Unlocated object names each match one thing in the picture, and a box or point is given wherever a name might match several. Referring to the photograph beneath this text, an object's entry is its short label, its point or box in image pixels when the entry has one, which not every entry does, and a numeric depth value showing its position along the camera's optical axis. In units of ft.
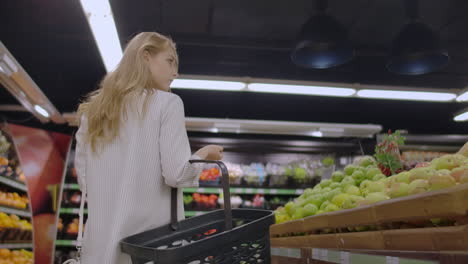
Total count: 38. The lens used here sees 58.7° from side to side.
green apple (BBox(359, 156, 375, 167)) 8.58
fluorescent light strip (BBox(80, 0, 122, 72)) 10.61
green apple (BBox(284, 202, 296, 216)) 8.66
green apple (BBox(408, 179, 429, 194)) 4.28
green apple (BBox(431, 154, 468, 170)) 4.93
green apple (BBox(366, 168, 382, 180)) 7.48
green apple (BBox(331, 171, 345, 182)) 8.70
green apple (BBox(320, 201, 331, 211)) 7.22
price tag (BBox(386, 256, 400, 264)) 3.66
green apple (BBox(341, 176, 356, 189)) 7.50
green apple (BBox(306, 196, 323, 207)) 7.76
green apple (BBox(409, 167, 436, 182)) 4.85
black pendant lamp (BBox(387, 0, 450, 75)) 14.33
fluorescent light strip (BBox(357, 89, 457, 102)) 18.06
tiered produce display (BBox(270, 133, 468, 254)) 3.16
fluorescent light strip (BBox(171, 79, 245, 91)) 17.16
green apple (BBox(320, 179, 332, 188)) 8.88
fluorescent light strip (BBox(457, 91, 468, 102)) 17.57
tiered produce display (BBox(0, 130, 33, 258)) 15.05
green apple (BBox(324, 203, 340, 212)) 6.75
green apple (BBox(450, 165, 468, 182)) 4.00
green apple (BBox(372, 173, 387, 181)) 7.10
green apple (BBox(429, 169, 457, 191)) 3.96
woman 4.25
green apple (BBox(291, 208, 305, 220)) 7.87
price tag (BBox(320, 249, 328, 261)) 5.57
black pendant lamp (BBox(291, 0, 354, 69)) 13.78
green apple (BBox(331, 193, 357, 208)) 6.80
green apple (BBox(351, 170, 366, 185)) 7.56
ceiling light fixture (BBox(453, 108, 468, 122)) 20.15
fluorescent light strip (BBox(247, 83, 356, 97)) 17.19
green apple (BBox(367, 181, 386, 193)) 6.05
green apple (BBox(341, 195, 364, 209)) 5.87
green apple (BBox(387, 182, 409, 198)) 4.63
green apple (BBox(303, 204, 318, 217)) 7.59
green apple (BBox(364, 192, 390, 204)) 5.29
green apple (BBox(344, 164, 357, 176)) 8.32
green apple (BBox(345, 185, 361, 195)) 6.79
